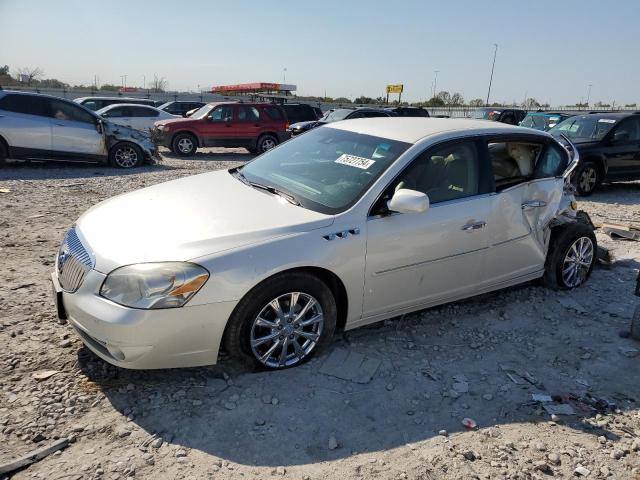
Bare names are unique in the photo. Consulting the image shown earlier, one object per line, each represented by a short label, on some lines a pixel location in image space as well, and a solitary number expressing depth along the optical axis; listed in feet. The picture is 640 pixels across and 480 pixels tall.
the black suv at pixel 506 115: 77.56
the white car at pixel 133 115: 59.31
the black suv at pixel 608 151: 33.53
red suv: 50.62
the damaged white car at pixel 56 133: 34.55
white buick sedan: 9.86
